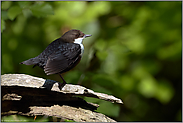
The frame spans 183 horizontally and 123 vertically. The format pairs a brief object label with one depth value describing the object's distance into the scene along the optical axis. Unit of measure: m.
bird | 5.04
